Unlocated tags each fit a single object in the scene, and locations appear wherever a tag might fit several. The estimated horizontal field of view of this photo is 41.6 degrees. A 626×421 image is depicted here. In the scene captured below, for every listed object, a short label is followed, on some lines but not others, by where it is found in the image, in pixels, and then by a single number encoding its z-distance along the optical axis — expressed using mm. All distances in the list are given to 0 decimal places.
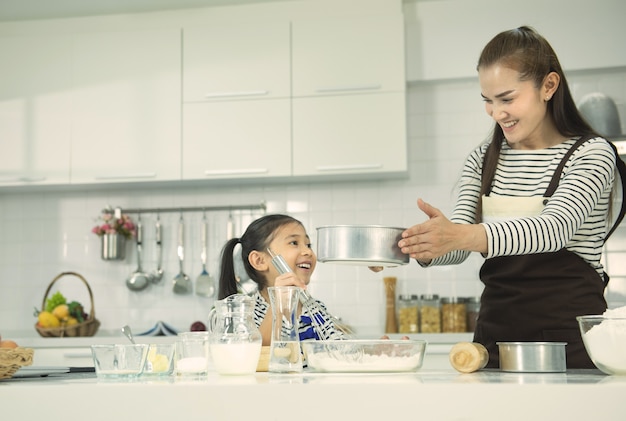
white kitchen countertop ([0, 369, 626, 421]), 1028
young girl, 2438
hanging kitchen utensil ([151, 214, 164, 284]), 4078
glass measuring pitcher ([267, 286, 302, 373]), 1376
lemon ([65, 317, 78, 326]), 3703
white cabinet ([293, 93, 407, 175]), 3664
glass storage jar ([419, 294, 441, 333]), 3631
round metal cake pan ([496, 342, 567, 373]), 1339
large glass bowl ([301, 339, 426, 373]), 1339
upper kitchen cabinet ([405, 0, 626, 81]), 3779
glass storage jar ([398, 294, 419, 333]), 3643
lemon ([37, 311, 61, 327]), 3674
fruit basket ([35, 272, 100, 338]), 3656
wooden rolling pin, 1368
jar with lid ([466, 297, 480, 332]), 3658
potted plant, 4039
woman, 1754
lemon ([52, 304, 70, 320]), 3701
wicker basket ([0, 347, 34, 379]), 1326
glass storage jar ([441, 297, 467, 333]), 3627
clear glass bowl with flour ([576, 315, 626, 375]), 1225
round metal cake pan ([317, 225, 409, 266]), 1548
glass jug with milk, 1356
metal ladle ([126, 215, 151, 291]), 4059
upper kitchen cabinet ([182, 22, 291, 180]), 3754
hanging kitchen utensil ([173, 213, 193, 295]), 4035
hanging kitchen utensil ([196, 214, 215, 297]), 3984
